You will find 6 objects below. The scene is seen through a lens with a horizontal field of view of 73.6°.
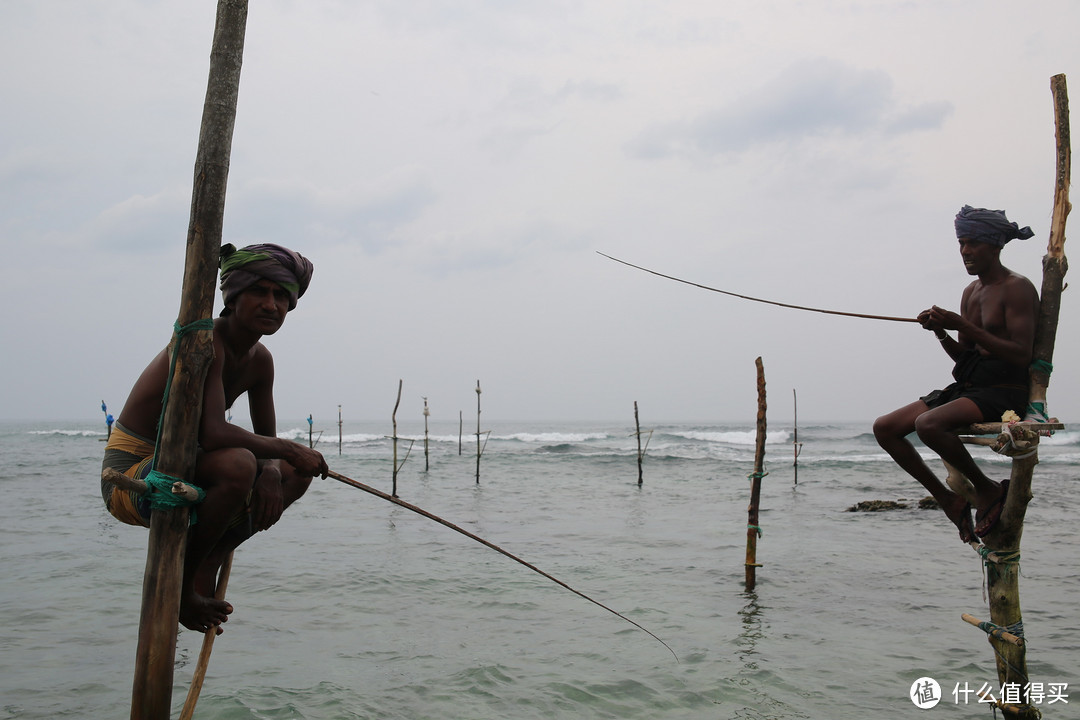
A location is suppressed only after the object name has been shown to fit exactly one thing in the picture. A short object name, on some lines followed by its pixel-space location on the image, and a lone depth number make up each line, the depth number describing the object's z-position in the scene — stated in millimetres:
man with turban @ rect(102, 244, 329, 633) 2551
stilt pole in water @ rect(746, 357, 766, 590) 8203
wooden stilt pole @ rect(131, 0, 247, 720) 2406
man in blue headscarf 3434
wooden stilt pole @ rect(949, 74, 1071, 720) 3363
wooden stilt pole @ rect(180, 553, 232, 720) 2965
